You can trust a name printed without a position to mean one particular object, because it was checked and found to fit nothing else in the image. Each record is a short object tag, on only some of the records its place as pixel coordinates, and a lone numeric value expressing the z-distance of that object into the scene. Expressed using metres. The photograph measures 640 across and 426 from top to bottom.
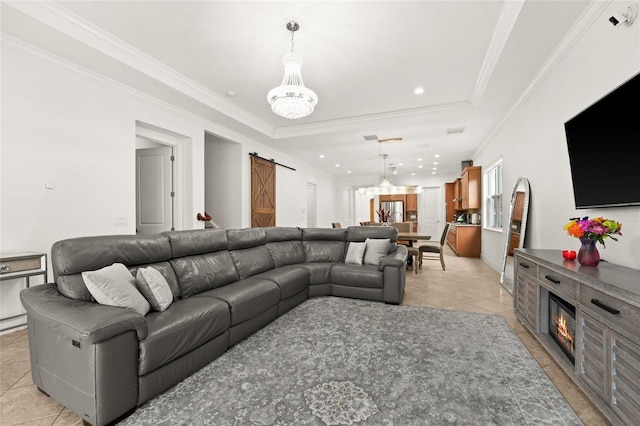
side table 2.51
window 5.71
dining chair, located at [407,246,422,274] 5.45
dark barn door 6.57
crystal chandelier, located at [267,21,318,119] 2.84
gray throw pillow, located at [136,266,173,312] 2.11
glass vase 2.03
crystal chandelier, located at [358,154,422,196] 8.00
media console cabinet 1.37
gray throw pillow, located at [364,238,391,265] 4.04
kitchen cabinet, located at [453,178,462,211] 8.92
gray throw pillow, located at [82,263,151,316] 1.87
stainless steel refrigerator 12.41
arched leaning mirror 3.91
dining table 5.54
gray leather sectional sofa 1.50
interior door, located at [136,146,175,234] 4.90
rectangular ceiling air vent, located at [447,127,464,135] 5.80
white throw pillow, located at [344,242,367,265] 4.09
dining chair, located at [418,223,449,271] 5.65
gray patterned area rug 1.58
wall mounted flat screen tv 1.85
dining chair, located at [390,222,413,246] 6.73
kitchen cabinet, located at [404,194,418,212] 12.20
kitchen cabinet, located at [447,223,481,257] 7.41
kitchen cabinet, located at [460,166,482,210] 7.36
